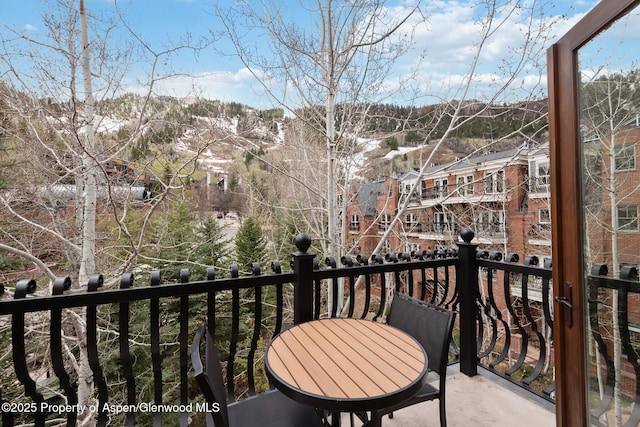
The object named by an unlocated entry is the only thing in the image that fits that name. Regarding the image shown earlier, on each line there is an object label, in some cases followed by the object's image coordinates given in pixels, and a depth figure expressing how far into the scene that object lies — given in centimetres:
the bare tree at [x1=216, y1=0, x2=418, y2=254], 500
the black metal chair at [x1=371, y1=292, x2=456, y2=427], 160
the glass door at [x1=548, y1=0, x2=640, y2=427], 132
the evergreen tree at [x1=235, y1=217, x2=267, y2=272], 1147
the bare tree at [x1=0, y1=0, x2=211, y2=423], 446
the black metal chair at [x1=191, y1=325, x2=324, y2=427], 101
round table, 111
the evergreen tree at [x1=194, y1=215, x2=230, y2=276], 930
